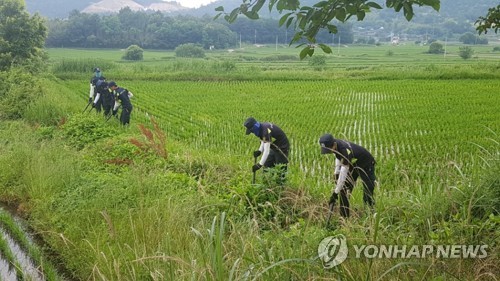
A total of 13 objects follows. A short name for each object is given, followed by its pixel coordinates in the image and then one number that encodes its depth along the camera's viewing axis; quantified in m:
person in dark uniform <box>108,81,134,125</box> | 12.10
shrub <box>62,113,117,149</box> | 10.62
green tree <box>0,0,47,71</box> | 24.09
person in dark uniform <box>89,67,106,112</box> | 13.32
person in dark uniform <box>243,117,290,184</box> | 6.93
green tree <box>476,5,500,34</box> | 6.16
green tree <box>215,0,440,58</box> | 2.75
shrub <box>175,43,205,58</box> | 52.25
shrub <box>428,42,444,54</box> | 55.81
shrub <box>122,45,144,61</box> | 48.16
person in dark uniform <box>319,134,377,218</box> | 5.40
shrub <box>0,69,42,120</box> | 13.99
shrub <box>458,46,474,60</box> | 45.59
